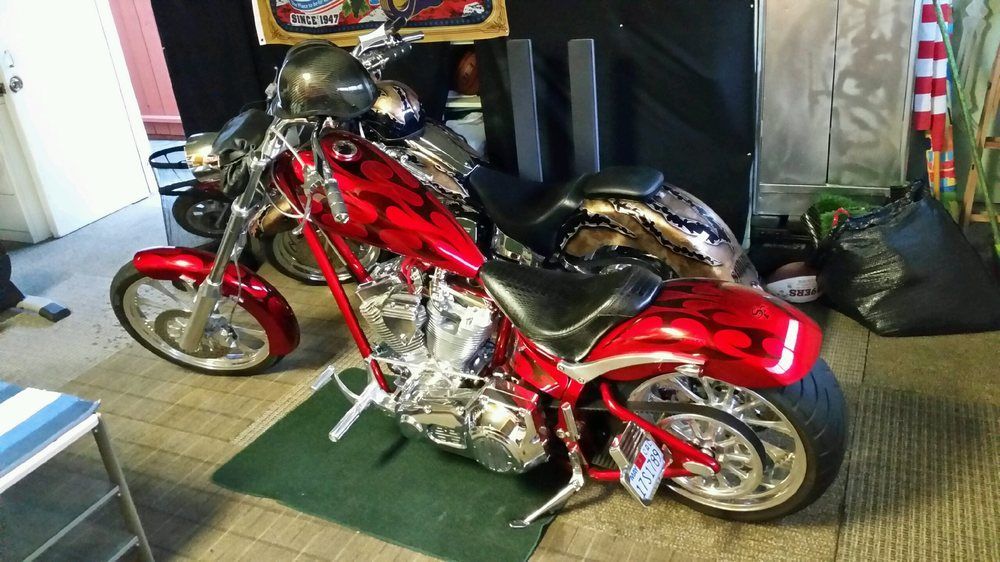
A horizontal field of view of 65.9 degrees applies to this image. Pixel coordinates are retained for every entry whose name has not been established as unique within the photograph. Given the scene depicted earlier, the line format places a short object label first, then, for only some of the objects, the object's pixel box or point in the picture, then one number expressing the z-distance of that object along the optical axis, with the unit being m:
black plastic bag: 2.34
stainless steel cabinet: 2.57
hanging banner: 2.78
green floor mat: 1.81
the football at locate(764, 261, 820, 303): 2.59
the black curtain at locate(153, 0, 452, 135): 3.32
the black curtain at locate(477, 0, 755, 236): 2.55
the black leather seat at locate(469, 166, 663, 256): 2.11
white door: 3.74
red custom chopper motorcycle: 1.51
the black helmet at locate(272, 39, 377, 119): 1.62
